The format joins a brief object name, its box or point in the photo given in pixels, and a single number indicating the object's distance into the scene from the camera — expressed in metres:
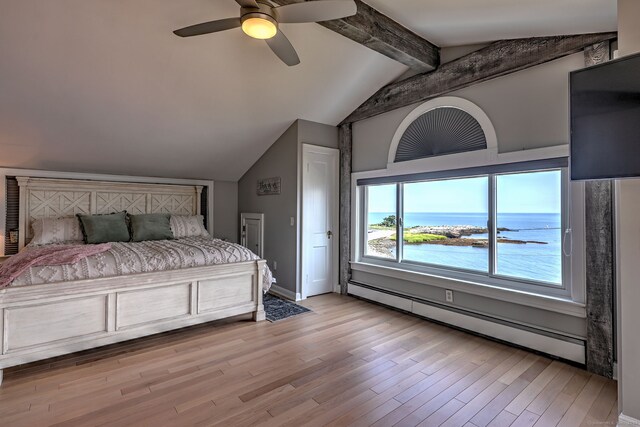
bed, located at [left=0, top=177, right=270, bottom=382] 2.37
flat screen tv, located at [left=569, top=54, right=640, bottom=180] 1.60
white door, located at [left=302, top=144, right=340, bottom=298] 4.34
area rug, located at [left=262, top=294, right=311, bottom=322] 3.62
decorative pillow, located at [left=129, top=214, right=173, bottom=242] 4.14
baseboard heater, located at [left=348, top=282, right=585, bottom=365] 2.54
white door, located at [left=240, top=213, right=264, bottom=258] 5.02
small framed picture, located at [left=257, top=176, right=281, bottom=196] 4.69
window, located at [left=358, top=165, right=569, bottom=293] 2.74
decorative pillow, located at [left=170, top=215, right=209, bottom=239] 4.61
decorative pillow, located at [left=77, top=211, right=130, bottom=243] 3.85
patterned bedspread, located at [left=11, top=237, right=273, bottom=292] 2.48
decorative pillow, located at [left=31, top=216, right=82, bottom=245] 3.77
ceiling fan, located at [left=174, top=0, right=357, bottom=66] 1.94
